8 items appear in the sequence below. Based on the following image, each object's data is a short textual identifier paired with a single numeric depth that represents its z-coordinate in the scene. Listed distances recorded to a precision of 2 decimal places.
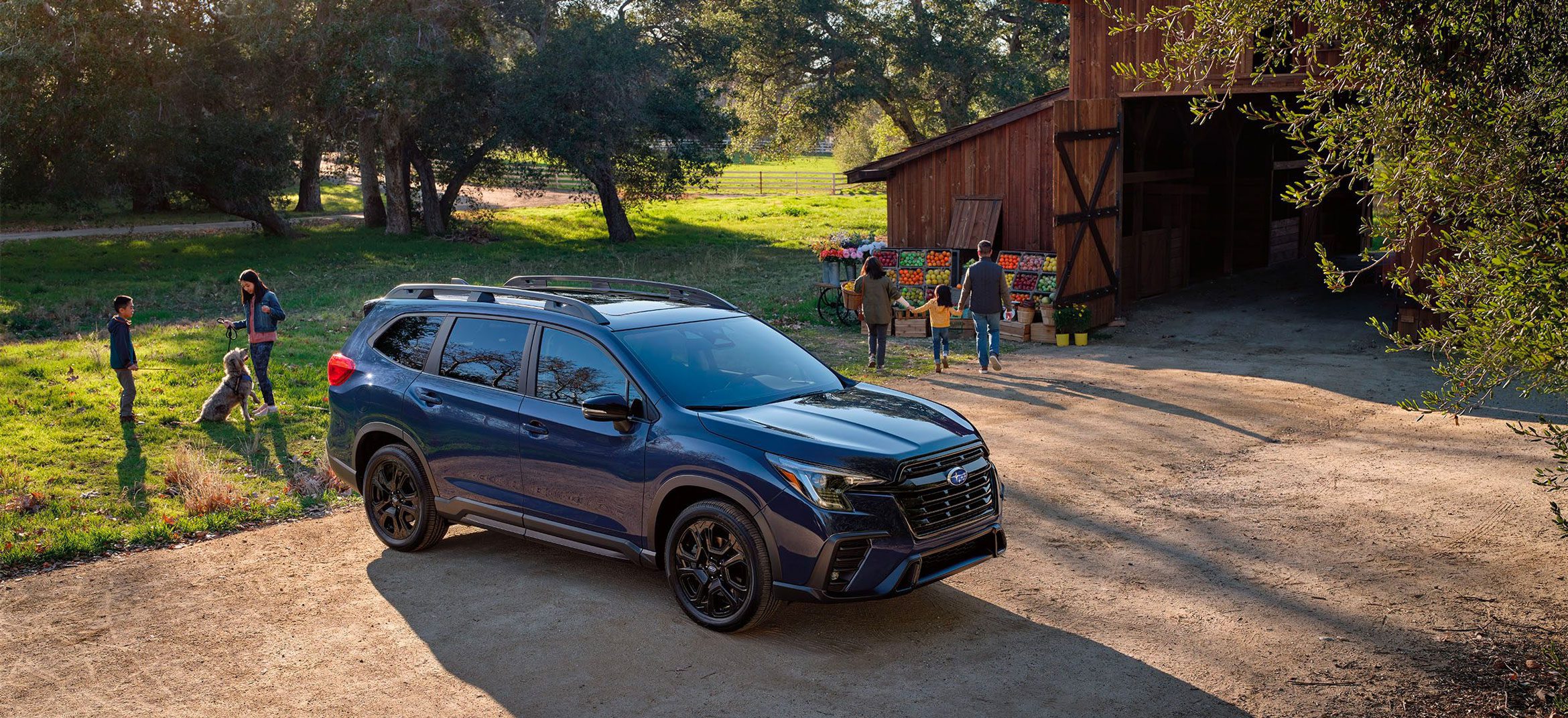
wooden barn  18.53
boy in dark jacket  12.55
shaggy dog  12.48
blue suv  6.36
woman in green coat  15.42
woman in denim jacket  13.25
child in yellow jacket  15.29
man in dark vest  15.49
